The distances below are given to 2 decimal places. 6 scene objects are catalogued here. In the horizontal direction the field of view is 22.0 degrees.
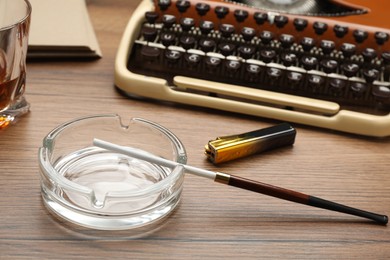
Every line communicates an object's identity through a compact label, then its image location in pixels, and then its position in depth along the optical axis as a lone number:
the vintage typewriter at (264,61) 0.73
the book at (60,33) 0.77
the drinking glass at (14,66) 0.67
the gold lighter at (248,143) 0.67
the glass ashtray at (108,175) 0.61
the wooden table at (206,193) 0.60
